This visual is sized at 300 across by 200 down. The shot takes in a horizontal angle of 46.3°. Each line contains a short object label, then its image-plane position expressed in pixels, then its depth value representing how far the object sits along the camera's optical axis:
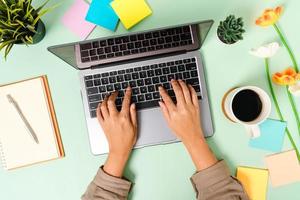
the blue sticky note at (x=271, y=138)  0.82
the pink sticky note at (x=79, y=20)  0.84
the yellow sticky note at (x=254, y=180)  0.82
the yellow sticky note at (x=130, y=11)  0.83
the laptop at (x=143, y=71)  0.80
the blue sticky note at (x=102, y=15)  0.83
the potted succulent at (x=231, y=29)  0.78
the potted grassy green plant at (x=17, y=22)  0.72
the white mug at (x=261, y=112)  0.75
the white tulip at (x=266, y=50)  0.79
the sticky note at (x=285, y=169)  0.82
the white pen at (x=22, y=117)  0.83
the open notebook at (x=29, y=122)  0.83
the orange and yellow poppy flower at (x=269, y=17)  0.78
